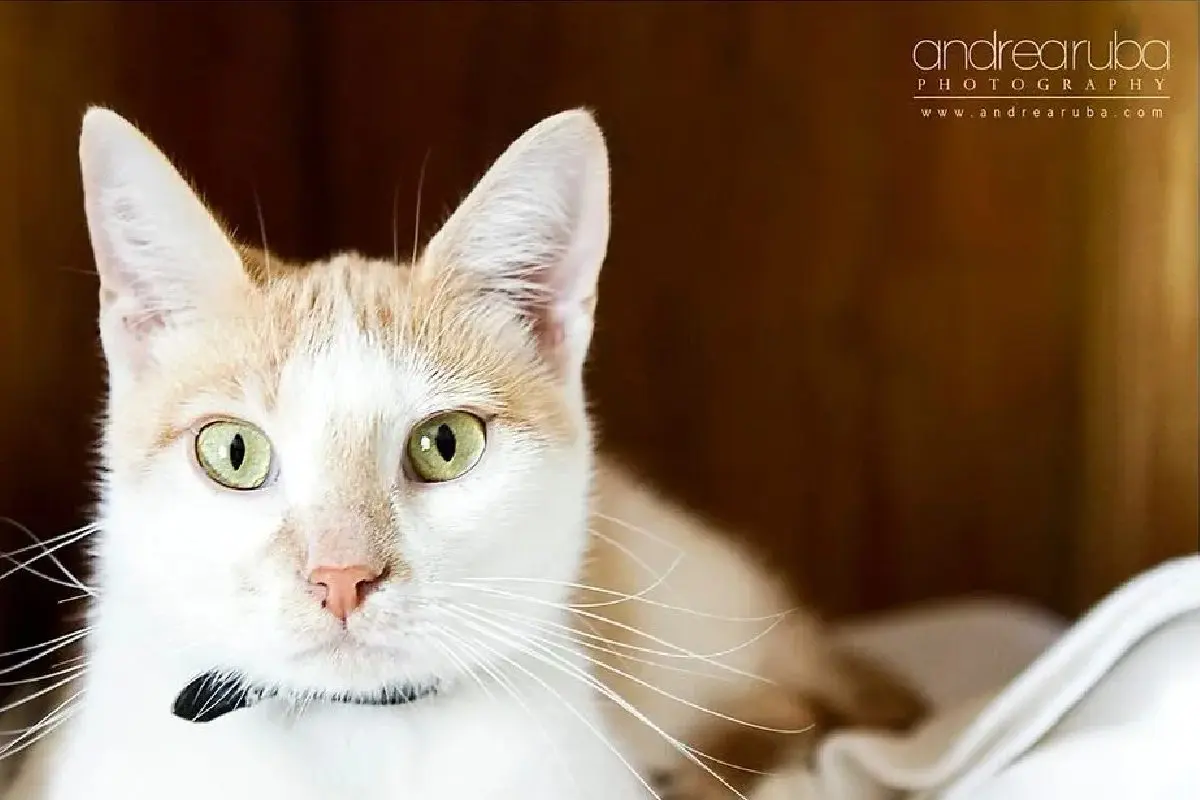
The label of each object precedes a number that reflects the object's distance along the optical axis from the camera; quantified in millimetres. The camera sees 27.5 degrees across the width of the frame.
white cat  479
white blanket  500
